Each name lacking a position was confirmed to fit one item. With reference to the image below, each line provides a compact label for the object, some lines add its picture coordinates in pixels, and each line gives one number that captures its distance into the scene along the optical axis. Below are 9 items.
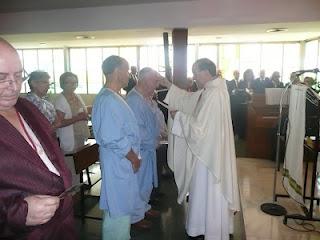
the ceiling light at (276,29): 6.27
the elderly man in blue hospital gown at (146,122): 3.14
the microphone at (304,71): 2.88
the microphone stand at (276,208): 3.23
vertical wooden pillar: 5.31
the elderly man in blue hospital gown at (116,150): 2.29
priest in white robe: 2.54
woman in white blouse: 3.18
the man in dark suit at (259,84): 7.23
